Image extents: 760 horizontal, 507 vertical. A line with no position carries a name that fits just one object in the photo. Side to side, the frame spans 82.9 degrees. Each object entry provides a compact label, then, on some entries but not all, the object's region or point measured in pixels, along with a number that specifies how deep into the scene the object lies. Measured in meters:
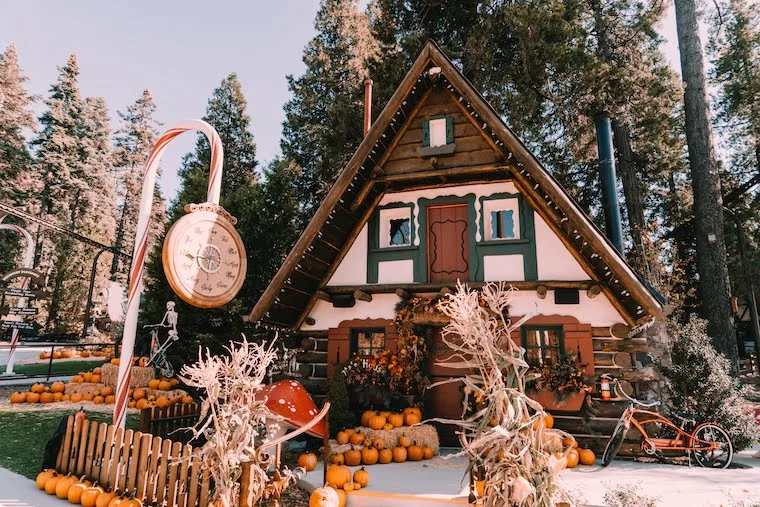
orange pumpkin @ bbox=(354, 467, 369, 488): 6.04
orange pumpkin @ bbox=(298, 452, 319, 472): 6.86
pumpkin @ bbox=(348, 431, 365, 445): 7.63
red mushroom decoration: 6.07
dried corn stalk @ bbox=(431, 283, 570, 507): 2.81
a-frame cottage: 8.23
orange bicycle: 7.13
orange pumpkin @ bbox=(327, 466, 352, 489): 5.91
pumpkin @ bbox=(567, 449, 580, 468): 7.11
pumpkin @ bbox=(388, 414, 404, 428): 7.93
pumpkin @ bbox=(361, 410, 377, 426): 8.09
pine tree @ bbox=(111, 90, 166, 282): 39.34
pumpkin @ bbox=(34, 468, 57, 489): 5.81
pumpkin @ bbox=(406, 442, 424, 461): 7.56
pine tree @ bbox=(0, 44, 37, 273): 28.98
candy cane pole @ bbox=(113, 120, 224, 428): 5.82
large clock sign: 5.23
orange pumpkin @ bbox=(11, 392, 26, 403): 10.69
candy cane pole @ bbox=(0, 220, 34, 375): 13.10
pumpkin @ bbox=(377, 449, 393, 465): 7.36
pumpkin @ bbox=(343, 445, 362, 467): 7.13
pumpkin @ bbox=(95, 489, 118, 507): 5.18
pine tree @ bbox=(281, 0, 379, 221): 19.09
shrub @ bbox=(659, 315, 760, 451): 7.62
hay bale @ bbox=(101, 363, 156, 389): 11.95
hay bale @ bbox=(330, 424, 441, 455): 7.64
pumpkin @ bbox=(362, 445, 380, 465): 7.25
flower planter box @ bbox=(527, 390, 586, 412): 7.77
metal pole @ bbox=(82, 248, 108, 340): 17.34
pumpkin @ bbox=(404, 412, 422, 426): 8.05
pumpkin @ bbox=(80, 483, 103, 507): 5.28
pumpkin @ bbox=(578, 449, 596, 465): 7.38
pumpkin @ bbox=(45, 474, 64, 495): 5.68
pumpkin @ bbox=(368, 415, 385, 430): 7.82
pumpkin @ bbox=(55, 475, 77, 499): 5.54
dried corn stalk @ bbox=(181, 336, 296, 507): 3.72
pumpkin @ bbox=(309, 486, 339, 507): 5.21
